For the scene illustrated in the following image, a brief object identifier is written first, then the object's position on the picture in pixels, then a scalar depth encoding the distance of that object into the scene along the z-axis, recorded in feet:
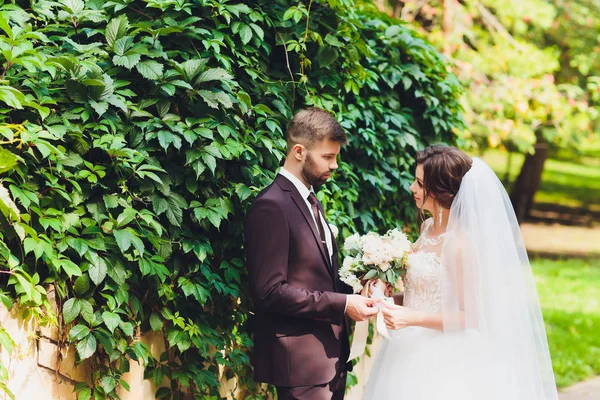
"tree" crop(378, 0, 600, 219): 29.53
